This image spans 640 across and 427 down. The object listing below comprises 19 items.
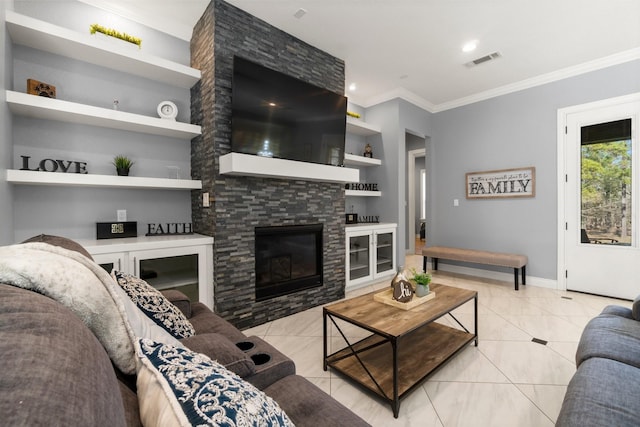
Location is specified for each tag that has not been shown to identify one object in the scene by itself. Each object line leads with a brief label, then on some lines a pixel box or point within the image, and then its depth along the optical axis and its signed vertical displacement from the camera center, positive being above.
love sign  2.25 +0.38
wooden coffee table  1.68 -1.05
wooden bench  3.82 -0.71
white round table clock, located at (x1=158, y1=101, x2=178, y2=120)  2.81 +1.01
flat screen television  2.62 +0.96
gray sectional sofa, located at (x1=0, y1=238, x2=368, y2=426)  0.30 -0.20
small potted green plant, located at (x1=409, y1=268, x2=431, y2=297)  2.09 -0.57
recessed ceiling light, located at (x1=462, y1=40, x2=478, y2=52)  3.20 +1.88
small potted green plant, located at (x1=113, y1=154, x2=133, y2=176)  2.58 +0.41
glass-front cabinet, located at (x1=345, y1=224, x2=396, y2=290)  3.87 -0.65
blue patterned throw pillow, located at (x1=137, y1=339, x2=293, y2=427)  0.53 -0.38
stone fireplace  2.63 +0.27
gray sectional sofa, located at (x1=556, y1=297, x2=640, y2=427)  0.96 -0.70
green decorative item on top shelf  2.38 +1.53
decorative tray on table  1.95 -0.66
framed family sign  4.07 +0.38
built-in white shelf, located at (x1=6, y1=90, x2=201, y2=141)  2.10 +0.79
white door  3.37 +0.08
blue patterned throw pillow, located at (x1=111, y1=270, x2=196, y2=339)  1.30 -0.46
